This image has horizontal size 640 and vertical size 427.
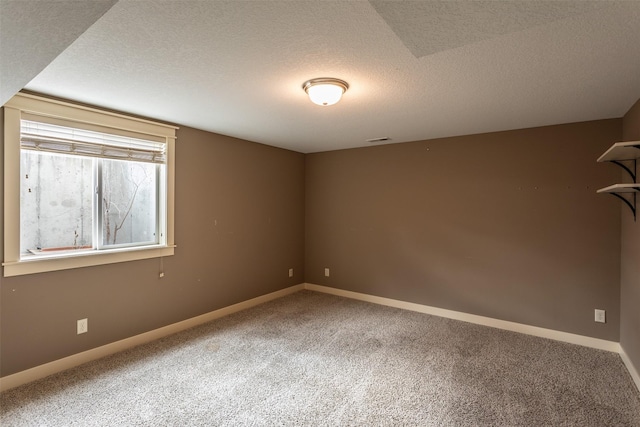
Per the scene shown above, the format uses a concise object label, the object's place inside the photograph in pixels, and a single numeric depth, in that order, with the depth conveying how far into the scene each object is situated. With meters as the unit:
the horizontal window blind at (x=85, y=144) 2.50
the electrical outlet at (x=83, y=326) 2.75
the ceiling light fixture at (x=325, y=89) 2.20
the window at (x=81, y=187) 2.43
